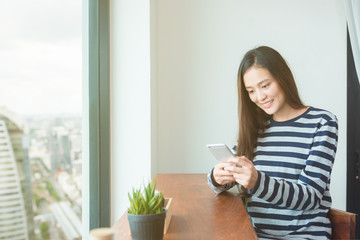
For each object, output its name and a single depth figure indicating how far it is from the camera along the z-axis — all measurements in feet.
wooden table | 3.41
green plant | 2.96
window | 3.62
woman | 4.33
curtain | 8.27
